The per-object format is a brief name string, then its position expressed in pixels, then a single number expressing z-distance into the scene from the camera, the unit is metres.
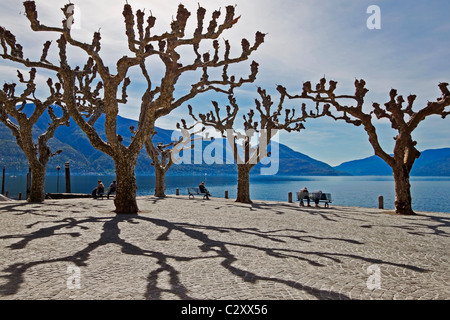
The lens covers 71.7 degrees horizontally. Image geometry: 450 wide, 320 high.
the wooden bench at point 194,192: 28.59
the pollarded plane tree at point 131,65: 13.56
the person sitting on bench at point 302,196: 23.28
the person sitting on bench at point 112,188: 23.20
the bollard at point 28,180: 31.42
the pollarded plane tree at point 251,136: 25.12
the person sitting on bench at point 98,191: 24.08
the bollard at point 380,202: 23.80
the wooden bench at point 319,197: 22.68
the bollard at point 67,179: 30.82
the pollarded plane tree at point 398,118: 17.95
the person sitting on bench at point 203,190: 28.41
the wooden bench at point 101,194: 23.92
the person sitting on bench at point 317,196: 22.64
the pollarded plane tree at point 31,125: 19.44
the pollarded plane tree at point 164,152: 29.25
